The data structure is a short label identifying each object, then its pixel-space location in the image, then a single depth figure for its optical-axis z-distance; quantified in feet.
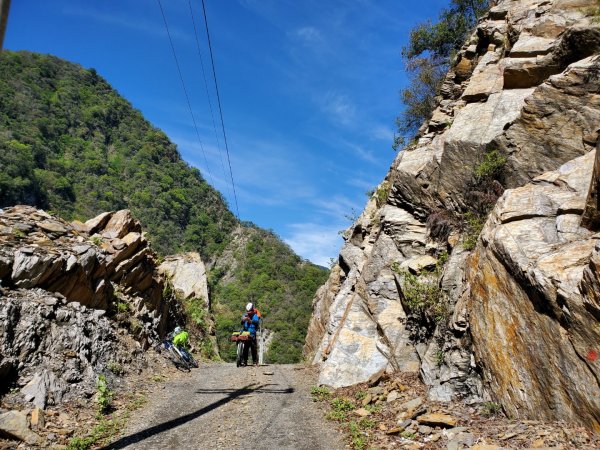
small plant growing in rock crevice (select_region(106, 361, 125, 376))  33.45
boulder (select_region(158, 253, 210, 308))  99.40
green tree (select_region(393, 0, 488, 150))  74.02
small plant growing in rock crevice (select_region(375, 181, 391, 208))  56.27
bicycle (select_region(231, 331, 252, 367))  47.26
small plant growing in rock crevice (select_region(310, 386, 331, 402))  31.00
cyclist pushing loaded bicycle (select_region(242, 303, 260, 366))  48.29
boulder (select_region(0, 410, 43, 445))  19.88
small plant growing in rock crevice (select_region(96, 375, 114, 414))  26.63
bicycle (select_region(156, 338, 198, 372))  46.21
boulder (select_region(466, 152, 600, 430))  16.89
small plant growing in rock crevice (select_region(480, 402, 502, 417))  21.01
